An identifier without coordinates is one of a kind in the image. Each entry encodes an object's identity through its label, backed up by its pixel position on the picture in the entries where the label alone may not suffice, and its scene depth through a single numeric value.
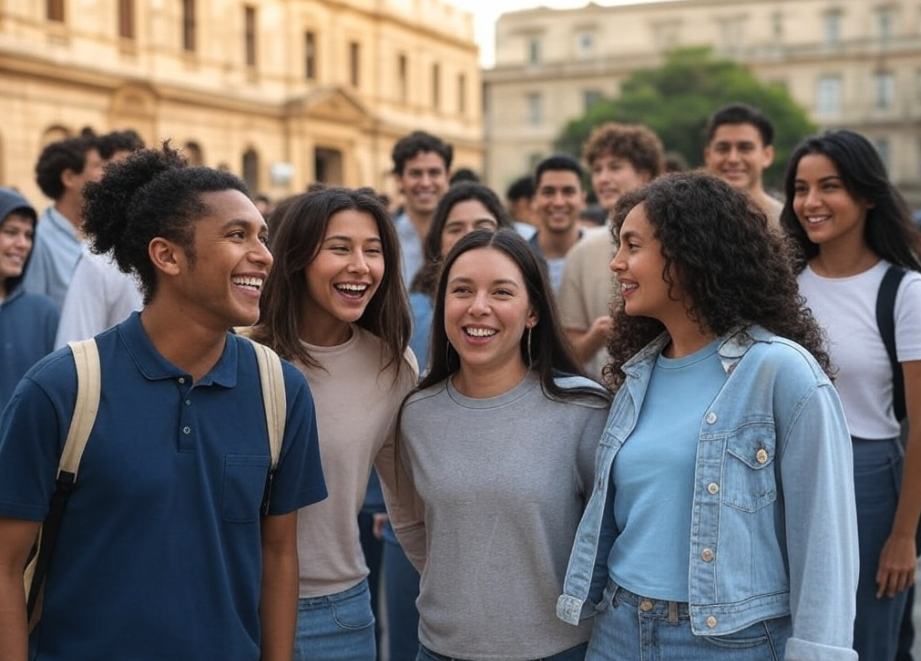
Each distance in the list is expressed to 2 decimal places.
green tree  51.81
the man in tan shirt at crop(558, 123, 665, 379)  5.21
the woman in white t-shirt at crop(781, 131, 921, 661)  3.55
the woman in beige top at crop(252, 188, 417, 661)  3.11
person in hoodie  4.49
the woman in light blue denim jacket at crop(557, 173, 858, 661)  2.51
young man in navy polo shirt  2.34
